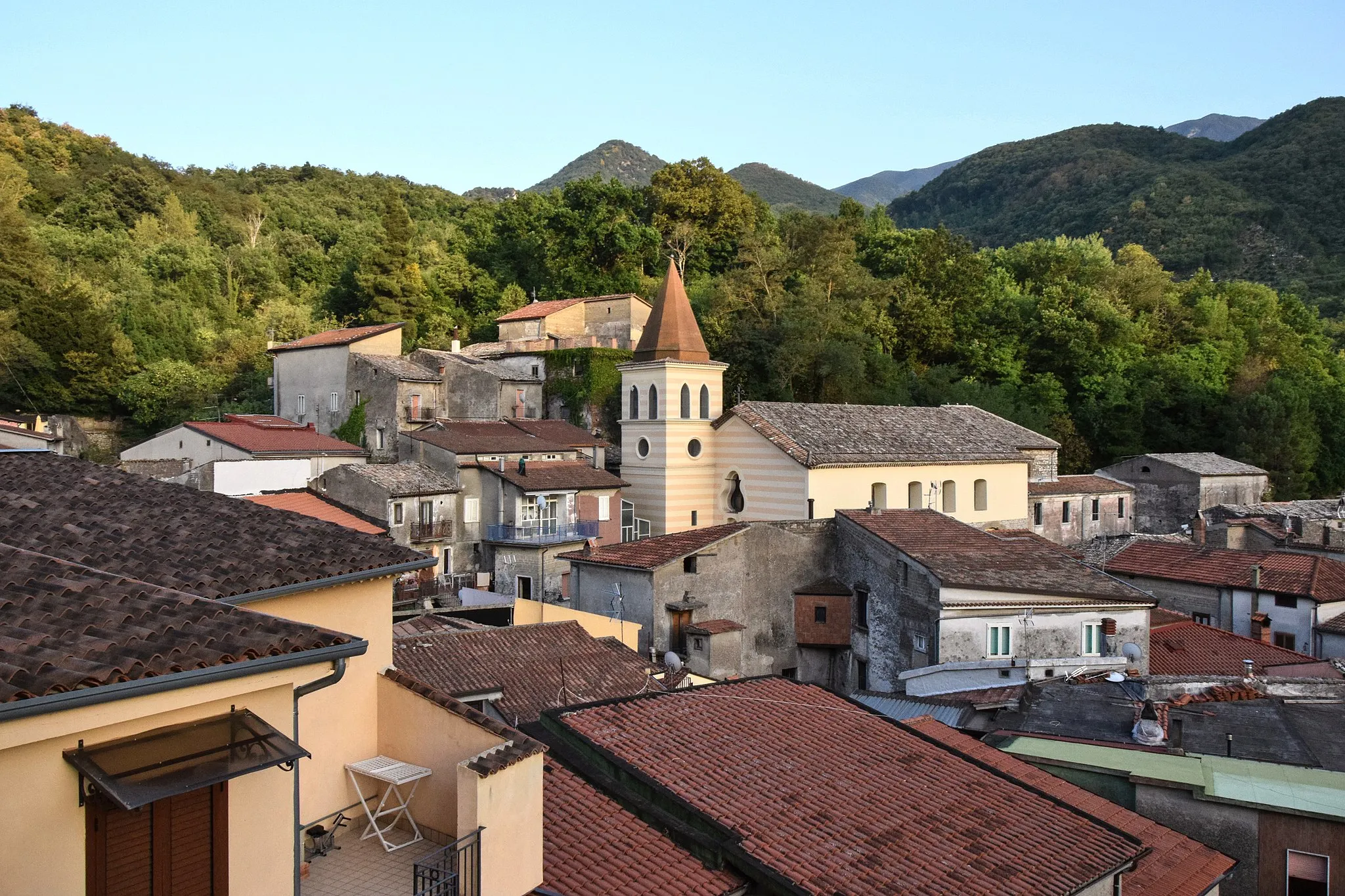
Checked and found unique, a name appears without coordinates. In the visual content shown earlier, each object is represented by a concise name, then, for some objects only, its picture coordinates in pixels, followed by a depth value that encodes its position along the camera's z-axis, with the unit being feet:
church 112.06
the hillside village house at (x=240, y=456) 107.65
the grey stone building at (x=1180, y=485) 148.87
